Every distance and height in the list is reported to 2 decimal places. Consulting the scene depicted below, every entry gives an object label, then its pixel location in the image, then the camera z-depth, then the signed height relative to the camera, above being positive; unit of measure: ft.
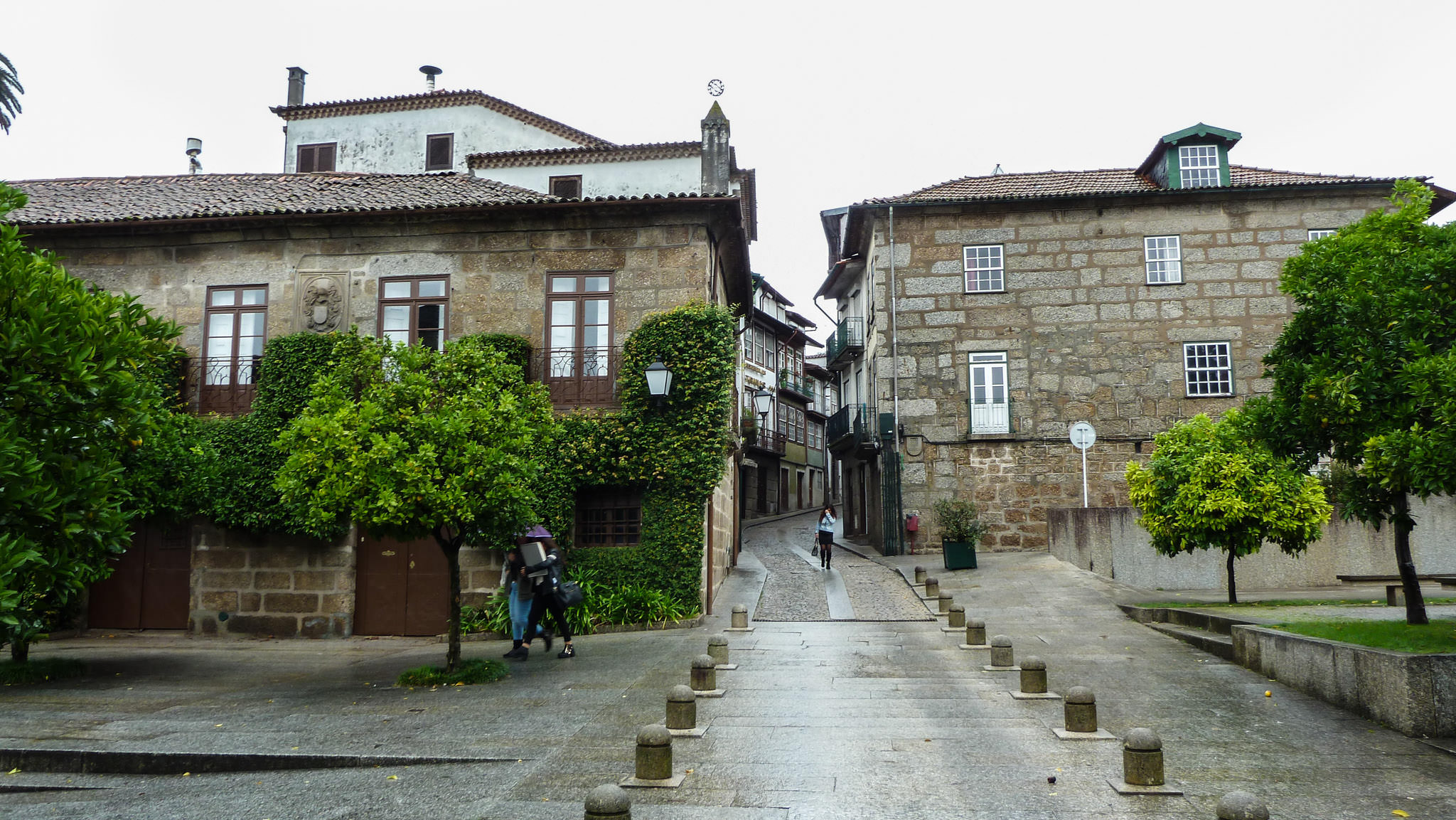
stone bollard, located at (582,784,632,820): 15.85 -4.68
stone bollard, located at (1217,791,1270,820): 15.10 -4.50
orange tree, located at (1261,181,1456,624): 23.63 +4.33
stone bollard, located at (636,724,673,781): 20.62 -5.03
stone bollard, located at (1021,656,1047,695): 29.09 -4.74
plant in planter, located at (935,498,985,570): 60.13 -1.28
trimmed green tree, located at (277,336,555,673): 32.22 +2.19
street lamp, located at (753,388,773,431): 132.77 +15.63
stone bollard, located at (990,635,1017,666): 33.22 -4.56
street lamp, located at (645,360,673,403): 46.19 +6.45
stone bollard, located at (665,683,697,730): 25.09 -4.96
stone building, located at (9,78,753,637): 48.55 +11.79
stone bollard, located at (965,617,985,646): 37.70 -4.46
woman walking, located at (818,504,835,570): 67.15 -1.42
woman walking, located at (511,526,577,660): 38.96 -3.00
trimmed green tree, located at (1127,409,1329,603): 42.11 +0.70
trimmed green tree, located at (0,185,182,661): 20.34 +2.39
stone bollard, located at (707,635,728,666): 34.24 -4.66
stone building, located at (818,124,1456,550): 68.54 +14.33
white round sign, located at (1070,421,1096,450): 63.87 +5.32
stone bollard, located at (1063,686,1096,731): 24.22 -4.79
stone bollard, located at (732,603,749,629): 43.11 -4.47
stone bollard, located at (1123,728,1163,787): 19.80 -4.90
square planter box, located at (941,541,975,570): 60.08 -2.32
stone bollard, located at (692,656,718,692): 29.84 -4.87
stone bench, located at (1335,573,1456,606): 44.67 -3.18
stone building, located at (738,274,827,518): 132.46 +15.19
